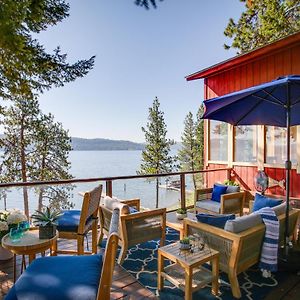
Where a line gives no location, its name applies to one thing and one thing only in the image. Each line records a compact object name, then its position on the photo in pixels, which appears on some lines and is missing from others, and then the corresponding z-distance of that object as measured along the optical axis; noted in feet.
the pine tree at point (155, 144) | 69.10
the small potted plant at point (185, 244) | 8.42
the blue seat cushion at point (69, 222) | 9.82
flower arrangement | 9.45
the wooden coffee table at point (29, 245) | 7.33
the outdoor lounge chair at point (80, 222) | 9.55
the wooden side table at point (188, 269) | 7.39
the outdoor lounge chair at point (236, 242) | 8.07
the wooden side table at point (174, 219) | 10.34
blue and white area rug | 8.17
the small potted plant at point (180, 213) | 16.56
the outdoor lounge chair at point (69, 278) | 4.85
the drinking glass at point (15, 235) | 7.77
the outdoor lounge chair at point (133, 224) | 10.21
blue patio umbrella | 9.30
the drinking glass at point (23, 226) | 8.32
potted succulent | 7.86
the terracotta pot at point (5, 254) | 10.48
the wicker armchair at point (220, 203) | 15.05
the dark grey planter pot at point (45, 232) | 7.85
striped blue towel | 8.89
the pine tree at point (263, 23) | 27.73
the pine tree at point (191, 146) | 80.73
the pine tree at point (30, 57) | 11.39
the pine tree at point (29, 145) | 46.96
